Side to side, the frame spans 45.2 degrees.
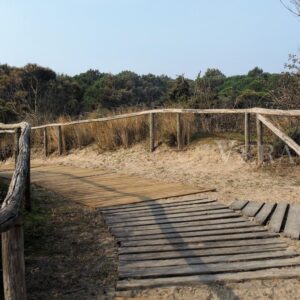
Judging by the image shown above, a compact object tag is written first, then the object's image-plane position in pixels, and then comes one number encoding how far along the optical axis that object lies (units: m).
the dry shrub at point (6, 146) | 10.98
